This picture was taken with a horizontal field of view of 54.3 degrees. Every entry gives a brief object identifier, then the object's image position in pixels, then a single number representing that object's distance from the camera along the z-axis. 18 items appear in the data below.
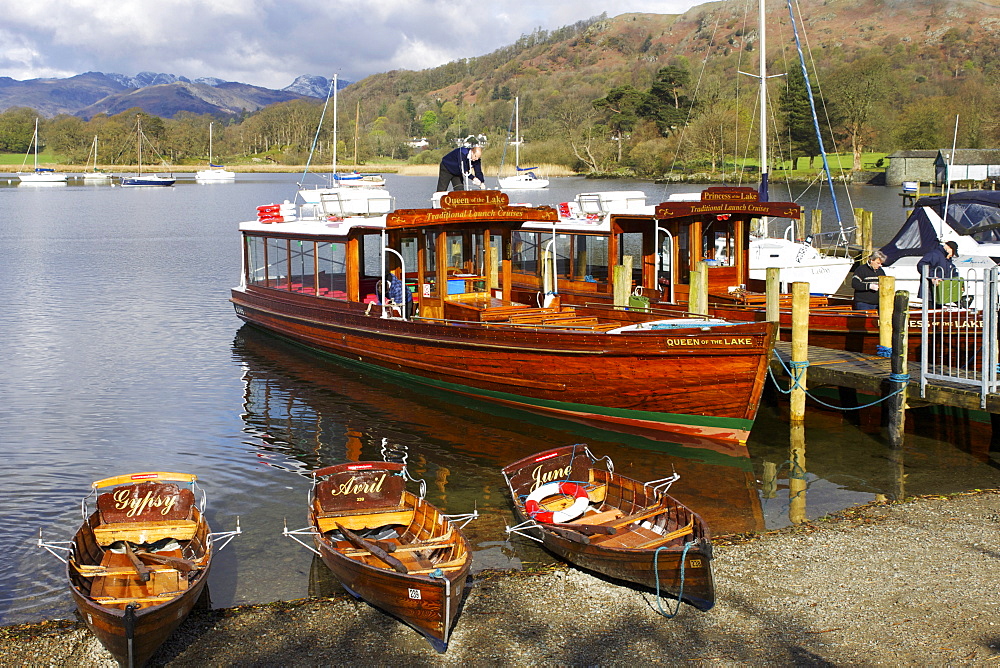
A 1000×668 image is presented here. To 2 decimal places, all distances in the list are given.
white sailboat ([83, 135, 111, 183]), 133.38
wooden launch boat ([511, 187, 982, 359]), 19.45
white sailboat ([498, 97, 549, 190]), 85.66
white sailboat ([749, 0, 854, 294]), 25.62
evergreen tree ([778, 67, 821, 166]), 90.81
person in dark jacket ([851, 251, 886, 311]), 19.88
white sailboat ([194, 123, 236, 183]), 134.38
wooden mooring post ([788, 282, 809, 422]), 16.05
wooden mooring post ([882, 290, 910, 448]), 14.68
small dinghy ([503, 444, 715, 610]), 9.50
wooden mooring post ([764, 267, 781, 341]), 18.00
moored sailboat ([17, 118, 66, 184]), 124.79
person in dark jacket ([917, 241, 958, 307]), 19.12
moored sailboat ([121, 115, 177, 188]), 122.19
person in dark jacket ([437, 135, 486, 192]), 22.83
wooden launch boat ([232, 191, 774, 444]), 16.20
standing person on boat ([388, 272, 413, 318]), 20.23
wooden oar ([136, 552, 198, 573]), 9.58
